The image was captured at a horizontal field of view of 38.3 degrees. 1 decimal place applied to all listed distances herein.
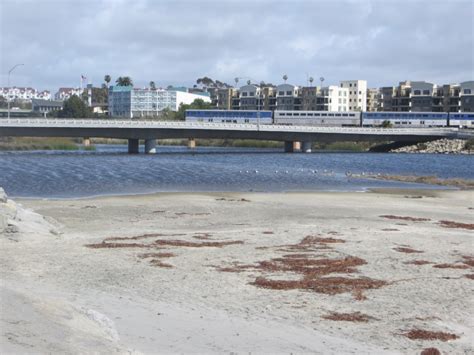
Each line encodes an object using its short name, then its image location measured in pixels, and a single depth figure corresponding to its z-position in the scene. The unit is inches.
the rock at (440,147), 5334.2
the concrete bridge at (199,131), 4156.0
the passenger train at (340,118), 6732.3
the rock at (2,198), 1073.9
